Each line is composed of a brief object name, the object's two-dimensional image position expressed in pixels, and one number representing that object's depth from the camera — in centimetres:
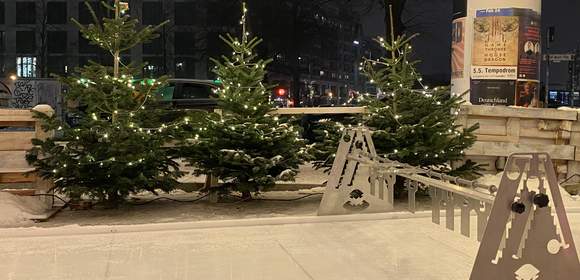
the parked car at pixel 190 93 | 1472
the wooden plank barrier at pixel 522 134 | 1039
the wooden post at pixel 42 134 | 845
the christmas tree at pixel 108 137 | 815
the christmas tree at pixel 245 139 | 859
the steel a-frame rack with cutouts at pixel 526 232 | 400
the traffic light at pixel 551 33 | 2760
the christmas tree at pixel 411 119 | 916
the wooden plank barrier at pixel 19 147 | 838
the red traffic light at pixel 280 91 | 3154
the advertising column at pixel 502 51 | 1148
